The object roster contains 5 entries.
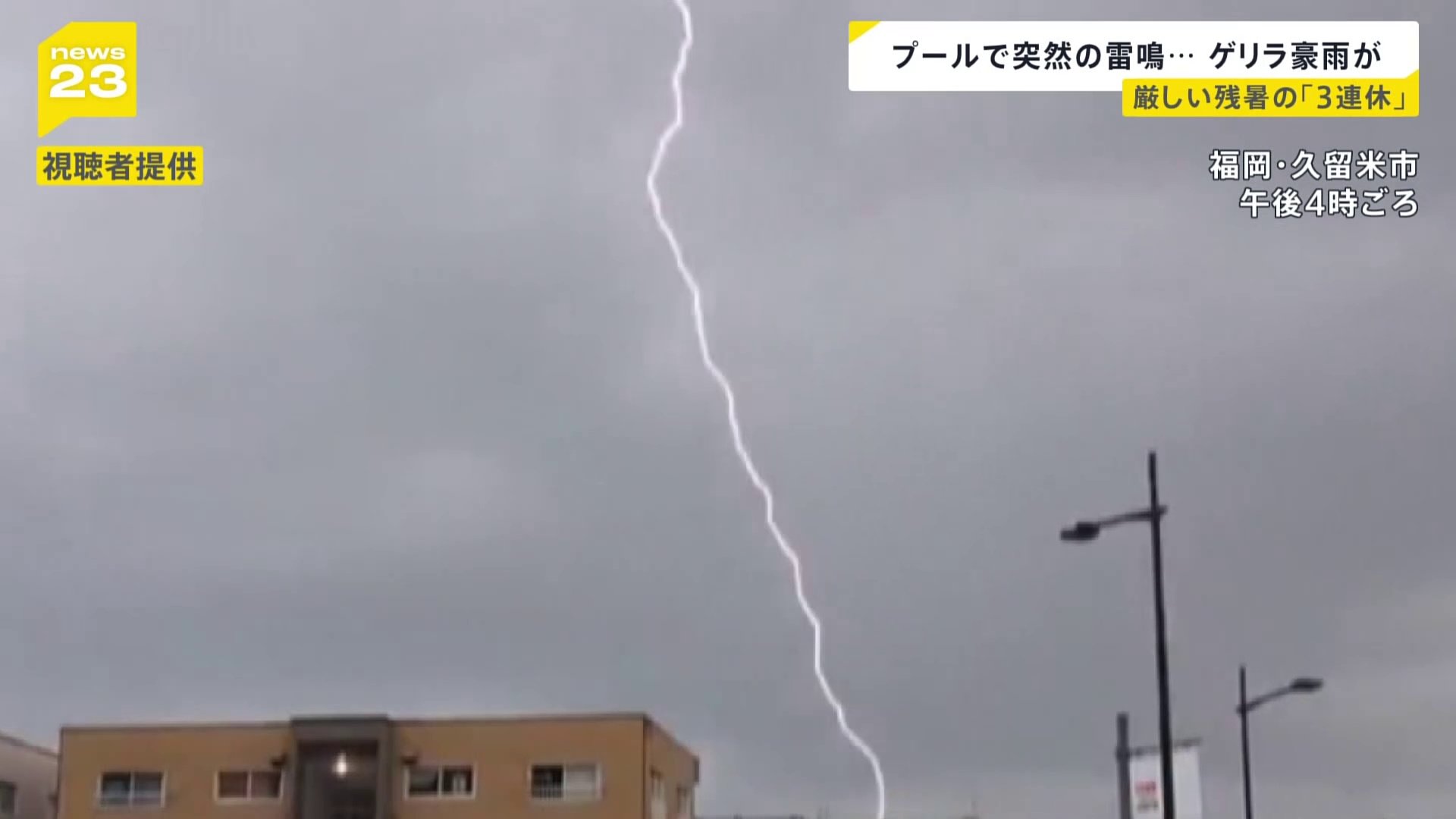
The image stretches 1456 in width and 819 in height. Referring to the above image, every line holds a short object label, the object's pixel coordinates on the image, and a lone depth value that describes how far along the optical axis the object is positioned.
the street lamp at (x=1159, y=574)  27.03
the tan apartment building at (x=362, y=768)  51.47
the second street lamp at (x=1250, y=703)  39.34
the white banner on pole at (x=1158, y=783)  51.34
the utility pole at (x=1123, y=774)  41.75
